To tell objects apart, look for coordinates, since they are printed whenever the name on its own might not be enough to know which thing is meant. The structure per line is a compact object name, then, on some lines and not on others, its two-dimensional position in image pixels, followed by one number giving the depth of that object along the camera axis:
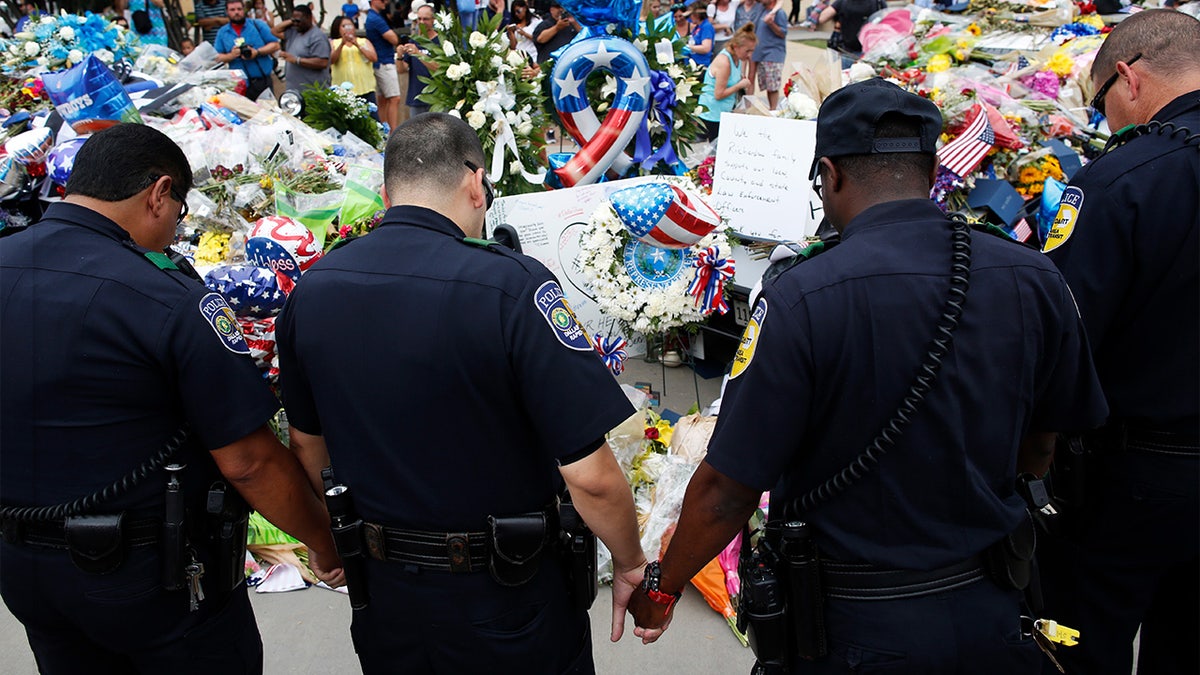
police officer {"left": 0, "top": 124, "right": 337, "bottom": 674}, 2.03
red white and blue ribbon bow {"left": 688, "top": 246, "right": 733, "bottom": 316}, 3.92
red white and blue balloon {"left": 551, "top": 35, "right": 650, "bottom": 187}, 4.77
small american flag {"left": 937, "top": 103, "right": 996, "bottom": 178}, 4.99
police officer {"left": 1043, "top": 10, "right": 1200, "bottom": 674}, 2.26
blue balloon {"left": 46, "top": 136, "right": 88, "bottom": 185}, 5.11
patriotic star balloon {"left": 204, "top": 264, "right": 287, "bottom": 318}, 3.41
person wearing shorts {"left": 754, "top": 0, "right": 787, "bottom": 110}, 10.10
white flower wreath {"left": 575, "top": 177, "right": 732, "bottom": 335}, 3.85
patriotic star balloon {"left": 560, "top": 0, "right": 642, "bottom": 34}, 4.78
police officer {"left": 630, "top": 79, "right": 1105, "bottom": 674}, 1.73
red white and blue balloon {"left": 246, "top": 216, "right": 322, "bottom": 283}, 3.80
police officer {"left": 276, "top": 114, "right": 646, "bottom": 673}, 1.92
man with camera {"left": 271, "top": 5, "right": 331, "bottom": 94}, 9.53
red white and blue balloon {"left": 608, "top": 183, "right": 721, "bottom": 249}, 3.66
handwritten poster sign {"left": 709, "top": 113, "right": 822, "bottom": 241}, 5.02
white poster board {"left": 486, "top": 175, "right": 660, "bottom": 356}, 4.46
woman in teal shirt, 8.27
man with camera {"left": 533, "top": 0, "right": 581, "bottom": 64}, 9.62
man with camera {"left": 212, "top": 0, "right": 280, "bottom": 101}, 10.33
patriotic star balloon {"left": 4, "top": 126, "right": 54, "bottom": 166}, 6.10
